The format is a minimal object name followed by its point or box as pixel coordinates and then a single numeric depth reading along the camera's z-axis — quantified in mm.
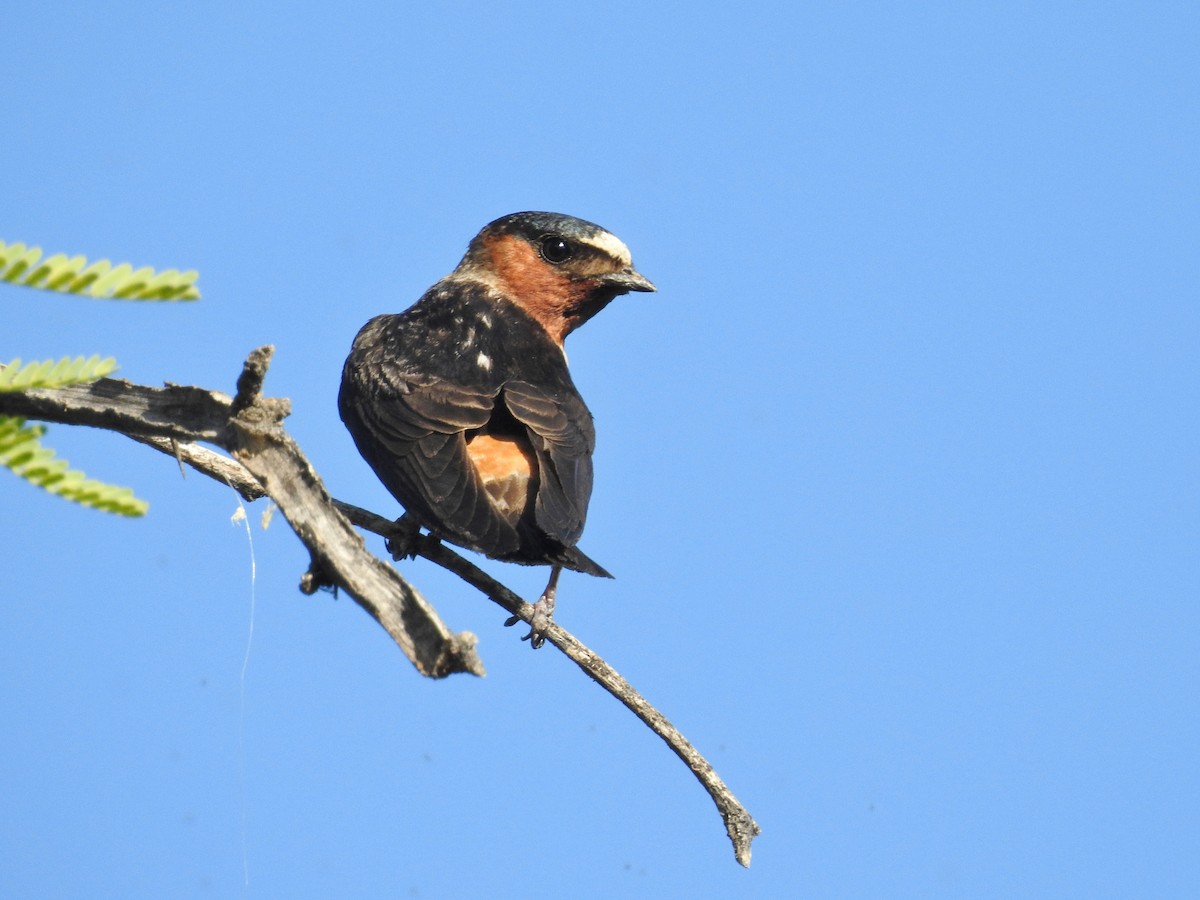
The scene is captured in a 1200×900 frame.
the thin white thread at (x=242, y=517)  3767
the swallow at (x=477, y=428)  3791
